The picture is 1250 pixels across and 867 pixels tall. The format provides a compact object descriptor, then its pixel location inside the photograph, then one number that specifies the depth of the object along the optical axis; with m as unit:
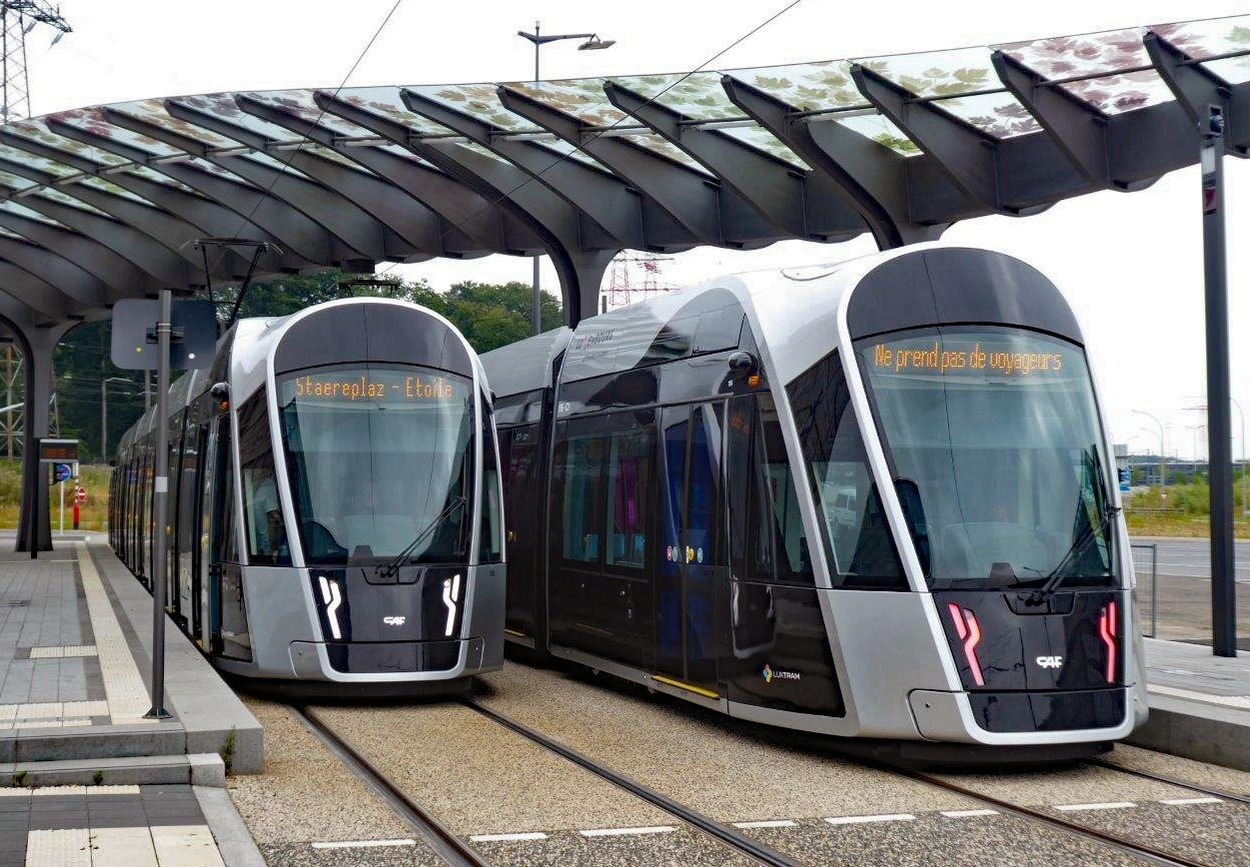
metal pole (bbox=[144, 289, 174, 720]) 9.20
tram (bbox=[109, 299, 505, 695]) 11.79
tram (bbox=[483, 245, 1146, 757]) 9.02
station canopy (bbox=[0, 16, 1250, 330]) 15.23
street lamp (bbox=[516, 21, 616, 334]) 24.97
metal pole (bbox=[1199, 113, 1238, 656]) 12.18
